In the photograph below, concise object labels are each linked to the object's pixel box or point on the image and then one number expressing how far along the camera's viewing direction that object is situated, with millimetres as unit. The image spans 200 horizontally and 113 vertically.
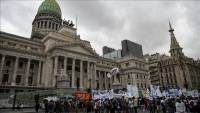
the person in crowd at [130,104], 14398
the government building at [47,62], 32355
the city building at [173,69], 66620
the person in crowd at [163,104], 14394
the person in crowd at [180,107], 9715
